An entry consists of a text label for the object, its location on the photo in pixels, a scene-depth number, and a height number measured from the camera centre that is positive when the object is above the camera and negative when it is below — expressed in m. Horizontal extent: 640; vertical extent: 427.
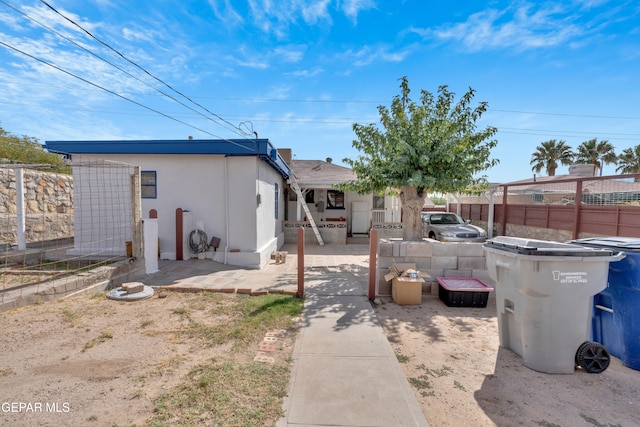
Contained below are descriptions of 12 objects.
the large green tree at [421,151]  6.72 +1.24
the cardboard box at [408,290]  5.16 -1.63
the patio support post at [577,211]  9.35 -0.26
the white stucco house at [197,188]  7.41 +0.29
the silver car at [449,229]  10.70 -1.10
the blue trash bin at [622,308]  3.20 -1.24
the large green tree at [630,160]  26.42 +4.21
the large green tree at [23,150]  11.83 +2.08
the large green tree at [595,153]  27.22 +5.00
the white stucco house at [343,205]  14.06 -0.25
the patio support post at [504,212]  13.44 -0.46
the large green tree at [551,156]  29.69 +5.10
